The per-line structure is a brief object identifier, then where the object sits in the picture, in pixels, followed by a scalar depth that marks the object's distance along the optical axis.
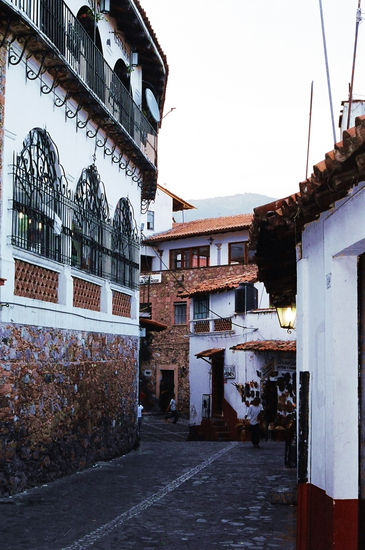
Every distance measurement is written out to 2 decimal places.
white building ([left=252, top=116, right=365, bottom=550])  6.45
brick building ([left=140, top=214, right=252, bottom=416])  41.91
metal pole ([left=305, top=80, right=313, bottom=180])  10.17
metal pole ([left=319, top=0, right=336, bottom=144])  8.99
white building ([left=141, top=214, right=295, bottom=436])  29.94
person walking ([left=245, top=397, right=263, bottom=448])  21.78
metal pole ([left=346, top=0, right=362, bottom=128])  8.13
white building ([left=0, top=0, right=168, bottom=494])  12.29
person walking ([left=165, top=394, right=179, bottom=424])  38.34
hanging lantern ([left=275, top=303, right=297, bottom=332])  13.02
